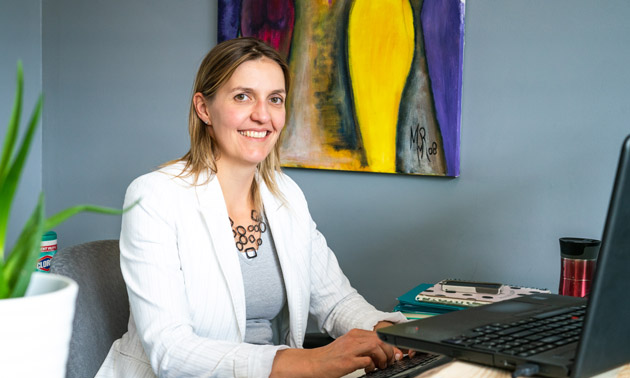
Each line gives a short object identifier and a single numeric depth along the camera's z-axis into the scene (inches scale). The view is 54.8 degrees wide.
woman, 46.1
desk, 27.8
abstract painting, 81.0
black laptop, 22.8
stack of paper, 61.8
